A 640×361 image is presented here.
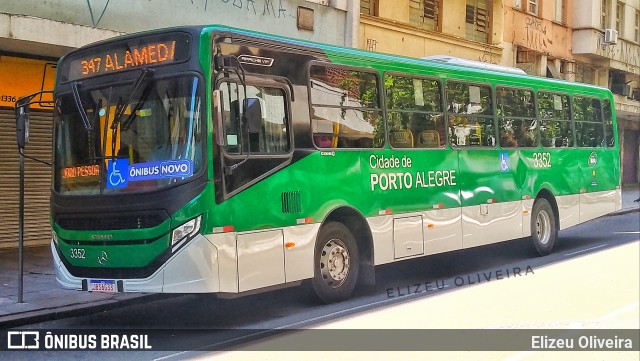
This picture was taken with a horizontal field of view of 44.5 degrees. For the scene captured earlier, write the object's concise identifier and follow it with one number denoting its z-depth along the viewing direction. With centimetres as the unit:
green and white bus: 794
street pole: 972
